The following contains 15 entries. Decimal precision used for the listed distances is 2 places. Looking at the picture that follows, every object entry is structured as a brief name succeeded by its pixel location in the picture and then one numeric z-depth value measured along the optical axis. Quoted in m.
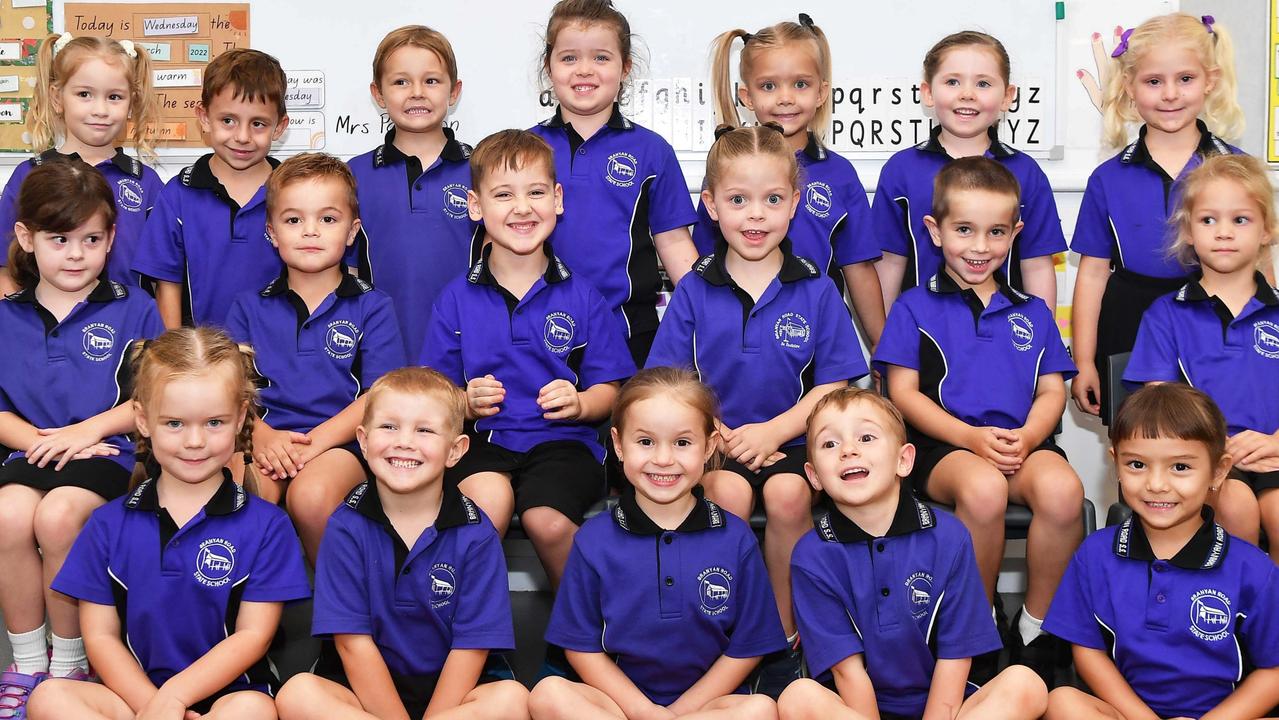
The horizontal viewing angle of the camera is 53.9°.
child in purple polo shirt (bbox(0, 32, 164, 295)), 3.34
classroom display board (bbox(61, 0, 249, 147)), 3.88
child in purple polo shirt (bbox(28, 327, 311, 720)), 2.42
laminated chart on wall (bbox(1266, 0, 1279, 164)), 3.70
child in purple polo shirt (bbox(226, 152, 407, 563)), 2.94
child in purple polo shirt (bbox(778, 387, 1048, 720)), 2.37
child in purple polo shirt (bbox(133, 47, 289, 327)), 3.25
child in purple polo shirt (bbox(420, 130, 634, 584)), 2.85
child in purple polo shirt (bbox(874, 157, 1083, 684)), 2.73
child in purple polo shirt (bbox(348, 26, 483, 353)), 3.31
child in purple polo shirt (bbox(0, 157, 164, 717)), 2.66
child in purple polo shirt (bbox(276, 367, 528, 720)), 2.42
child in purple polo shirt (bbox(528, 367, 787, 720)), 2.47
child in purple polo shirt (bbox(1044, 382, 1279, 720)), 2.34
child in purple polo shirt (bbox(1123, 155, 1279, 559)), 2.81
